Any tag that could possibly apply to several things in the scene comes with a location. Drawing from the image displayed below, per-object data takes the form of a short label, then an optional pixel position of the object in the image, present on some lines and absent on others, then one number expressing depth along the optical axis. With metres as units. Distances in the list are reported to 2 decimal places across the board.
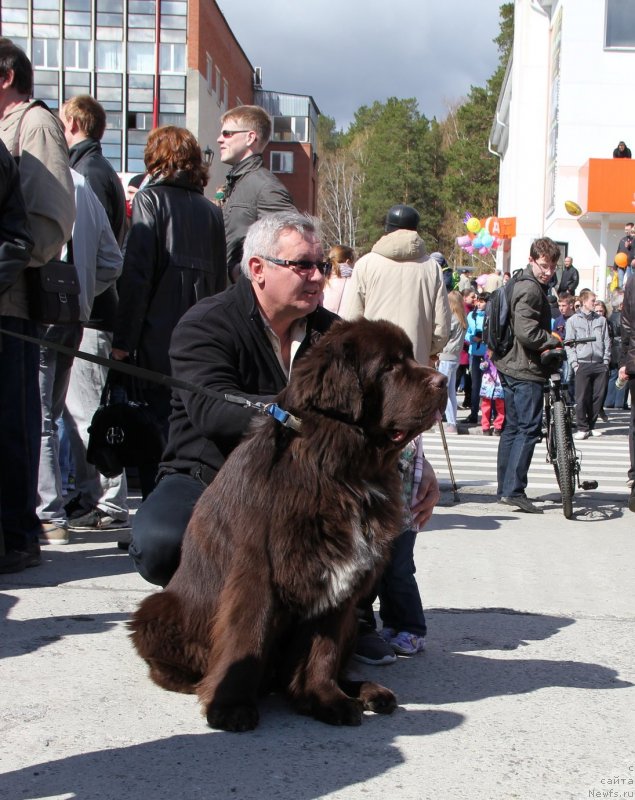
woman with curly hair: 5.84
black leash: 3.43
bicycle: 8.05
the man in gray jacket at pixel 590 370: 15.23
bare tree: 82.12
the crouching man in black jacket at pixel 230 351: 3.78
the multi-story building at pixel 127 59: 51.94
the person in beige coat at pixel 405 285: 7.46
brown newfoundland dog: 3.13
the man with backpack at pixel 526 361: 8.12
